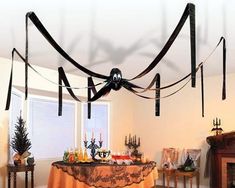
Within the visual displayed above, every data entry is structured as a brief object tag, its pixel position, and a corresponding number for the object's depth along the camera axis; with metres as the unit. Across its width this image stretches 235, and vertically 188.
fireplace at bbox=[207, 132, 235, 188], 5.26
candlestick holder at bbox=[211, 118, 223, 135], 5.84
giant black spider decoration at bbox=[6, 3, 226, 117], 1.94
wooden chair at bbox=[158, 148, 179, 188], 6.01
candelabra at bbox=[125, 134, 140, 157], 7.25
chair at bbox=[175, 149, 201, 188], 5.73
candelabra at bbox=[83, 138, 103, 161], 4.63
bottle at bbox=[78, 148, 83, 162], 4.40
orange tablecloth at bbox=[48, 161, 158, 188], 3.97
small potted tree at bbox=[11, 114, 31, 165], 4.68
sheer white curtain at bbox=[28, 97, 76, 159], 5.75
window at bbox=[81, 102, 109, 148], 6.69
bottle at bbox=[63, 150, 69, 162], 4.50
